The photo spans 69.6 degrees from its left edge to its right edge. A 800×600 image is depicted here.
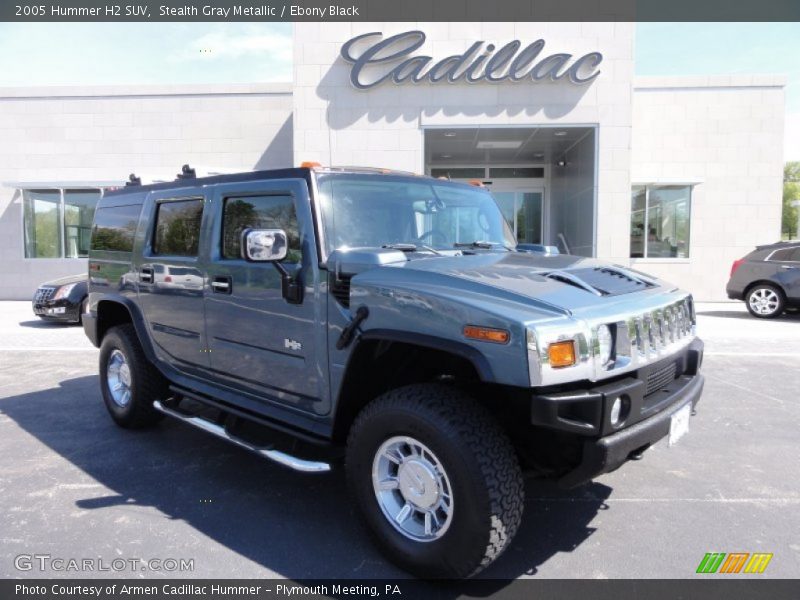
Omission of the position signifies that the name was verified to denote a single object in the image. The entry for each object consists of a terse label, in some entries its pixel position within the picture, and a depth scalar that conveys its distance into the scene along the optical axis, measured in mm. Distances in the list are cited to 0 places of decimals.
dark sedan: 10922
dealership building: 13750
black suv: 11925
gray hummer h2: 2469
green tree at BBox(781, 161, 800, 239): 53812
